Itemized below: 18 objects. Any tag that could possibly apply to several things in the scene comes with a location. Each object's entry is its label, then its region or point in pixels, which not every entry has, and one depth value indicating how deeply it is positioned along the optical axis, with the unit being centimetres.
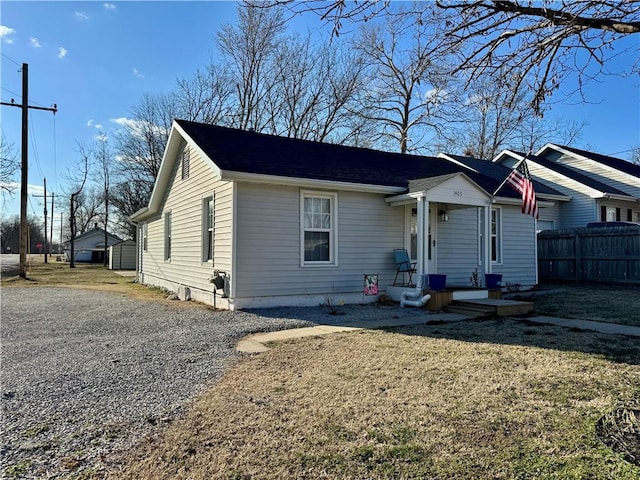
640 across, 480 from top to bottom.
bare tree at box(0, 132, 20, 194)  2391
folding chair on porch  1042
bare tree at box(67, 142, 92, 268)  3622
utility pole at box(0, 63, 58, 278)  1862
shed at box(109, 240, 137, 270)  3039
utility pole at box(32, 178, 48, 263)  4688
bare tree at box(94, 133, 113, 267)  3716
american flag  960
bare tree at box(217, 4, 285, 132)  2364
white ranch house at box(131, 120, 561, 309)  907
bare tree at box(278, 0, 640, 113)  356
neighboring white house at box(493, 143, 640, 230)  1945
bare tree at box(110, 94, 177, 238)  3009
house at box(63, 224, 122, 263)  4944
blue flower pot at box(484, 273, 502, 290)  1043
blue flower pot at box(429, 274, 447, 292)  949
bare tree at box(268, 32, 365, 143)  2470
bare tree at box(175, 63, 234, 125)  2670
